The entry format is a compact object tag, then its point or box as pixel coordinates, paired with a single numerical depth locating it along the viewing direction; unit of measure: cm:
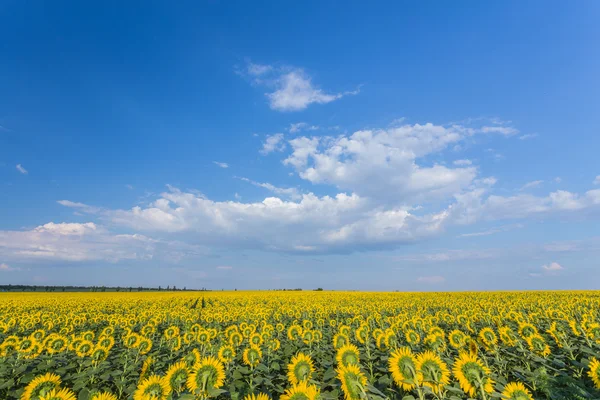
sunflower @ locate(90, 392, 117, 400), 360
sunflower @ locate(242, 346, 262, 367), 602
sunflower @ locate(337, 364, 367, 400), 293
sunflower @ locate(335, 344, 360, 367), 383
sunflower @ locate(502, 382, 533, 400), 310
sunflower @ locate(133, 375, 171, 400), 377
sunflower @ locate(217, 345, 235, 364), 569
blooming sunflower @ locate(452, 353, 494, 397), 349
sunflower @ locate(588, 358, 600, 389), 405
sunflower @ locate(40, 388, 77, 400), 327
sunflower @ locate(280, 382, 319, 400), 272
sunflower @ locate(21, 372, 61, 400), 371
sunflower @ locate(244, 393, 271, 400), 275
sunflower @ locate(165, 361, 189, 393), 388
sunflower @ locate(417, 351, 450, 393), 329
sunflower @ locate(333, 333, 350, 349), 573
